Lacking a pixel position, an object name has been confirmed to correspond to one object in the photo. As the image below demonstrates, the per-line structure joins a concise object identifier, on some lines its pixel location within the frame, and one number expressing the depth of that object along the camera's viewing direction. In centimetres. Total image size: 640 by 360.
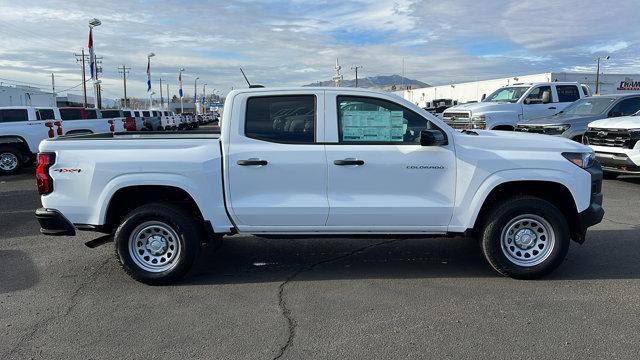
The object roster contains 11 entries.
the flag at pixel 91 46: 2812
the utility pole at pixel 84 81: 5916
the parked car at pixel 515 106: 1488
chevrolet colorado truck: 493
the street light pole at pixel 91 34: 2780
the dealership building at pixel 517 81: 4353
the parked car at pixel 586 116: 1247
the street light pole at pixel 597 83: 4600
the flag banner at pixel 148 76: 5212
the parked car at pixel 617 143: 1019
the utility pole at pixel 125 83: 7724
